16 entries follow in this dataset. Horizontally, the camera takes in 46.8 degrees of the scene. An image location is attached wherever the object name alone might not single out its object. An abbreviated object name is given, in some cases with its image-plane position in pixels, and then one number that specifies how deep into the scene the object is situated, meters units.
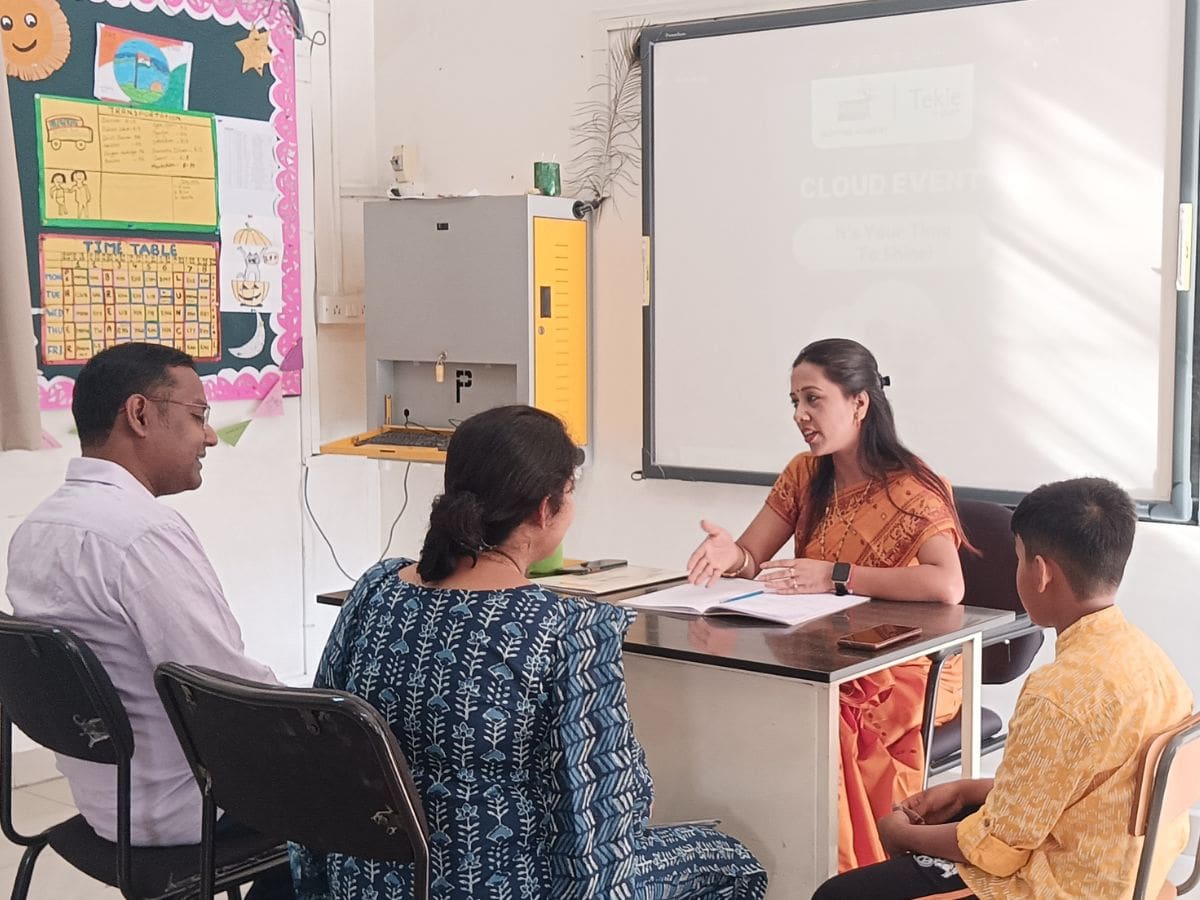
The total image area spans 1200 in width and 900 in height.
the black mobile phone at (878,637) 2.12
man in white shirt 2.07
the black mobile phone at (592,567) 2.81
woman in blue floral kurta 1.72
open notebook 2.38
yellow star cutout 4.45
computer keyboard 4.33
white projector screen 3.46
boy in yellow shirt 1.68
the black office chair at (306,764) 1.62
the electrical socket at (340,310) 4.78
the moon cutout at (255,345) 4.52
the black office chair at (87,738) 1.93
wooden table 2.08
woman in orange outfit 2.46
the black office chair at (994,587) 3.01
